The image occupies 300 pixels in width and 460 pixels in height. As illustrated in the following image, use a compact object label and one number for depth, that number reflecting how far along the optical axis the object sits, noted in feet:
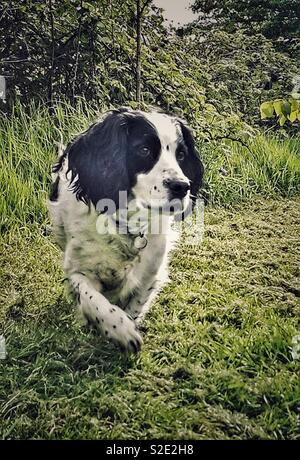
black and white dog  6.28
